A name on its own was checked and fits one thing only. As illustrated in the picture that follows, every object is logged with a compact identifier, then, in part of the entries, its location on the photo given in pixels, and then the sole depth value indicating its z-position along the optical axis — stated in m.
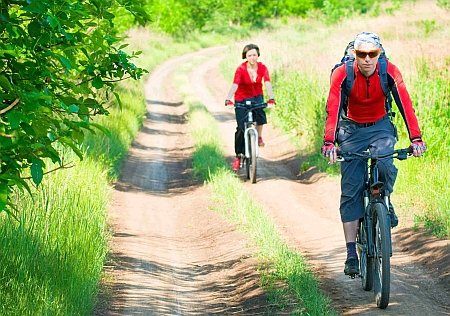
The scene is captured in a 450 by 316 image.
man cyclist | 14.65
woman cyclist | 29.12
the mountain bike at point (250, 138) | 29.73
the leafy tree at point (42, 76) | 8.89
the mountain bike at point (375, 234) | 14.25
